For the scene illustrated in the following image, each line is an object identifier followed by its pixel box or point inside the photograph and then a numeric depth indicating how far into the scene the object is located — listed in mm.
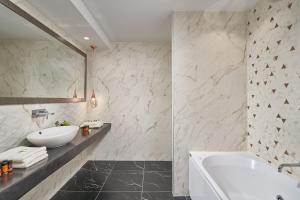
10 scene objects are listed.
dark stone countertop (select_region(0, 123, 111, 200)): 1078
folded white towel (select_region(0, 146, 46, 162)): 1334
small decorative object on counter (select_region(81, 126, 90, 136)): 2517
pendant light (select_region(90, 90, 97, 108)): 3451
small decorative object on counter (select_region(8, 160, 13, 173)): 1248
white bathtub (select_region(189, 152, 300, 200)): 1653
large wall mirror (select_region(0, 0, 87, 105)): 1594
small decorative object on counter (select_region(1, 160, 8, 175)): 1217
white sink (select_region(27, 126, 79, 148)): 1708
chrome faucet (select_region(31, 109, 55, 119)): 1951
